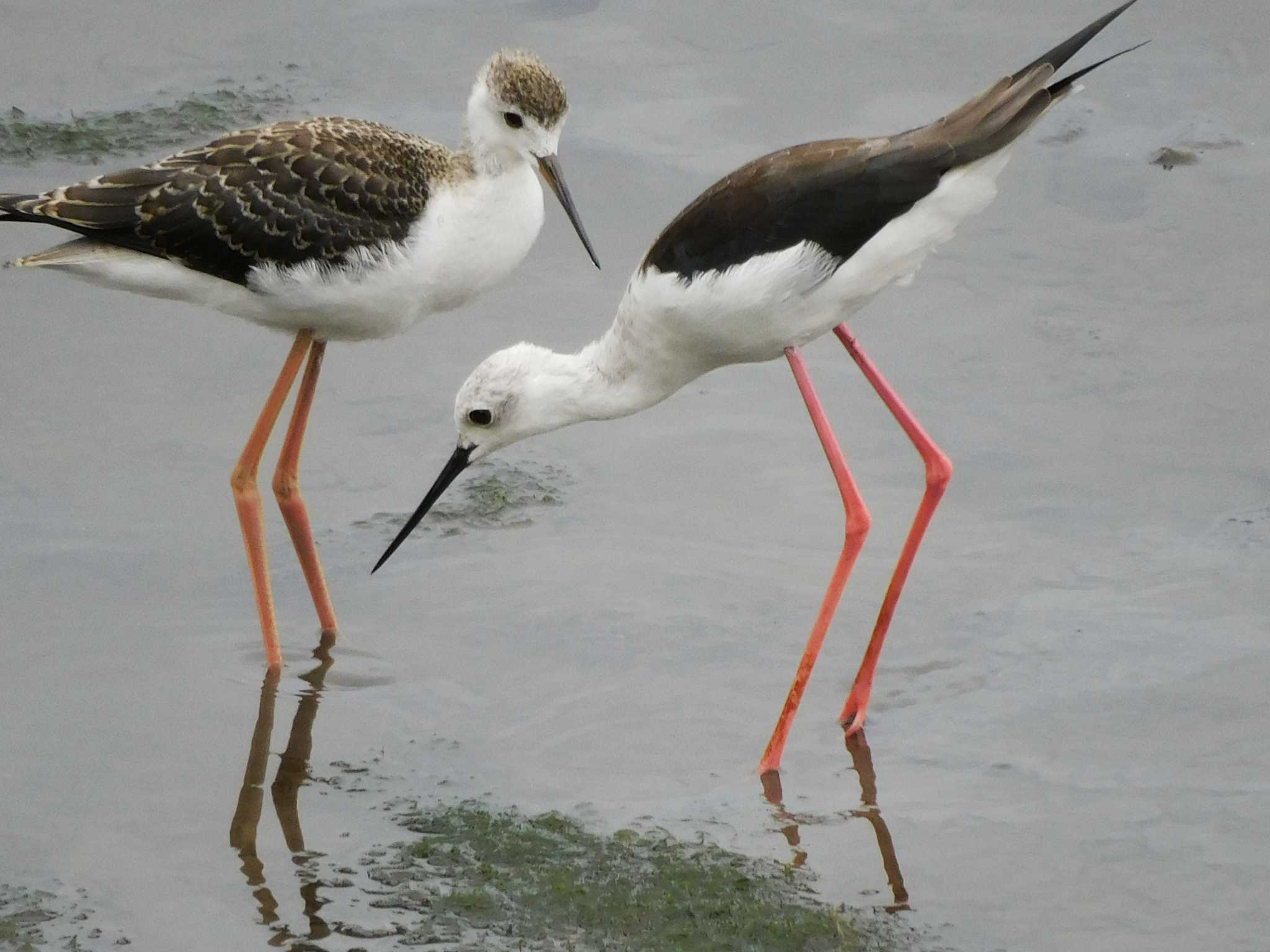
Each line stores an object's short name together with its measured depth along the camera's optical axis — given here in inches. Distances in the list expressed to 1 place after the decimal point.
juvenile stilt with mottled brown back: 489.7
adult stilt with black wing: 457.4
